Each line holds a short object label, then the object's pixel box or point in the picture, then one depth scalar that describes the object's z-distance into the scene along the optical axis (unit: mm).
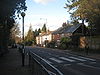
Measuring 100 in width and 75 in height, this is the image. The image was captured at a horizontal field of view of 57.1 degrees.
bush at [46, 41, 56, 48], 30166
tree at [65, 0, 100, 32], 14912
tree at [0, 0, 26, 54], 5221
